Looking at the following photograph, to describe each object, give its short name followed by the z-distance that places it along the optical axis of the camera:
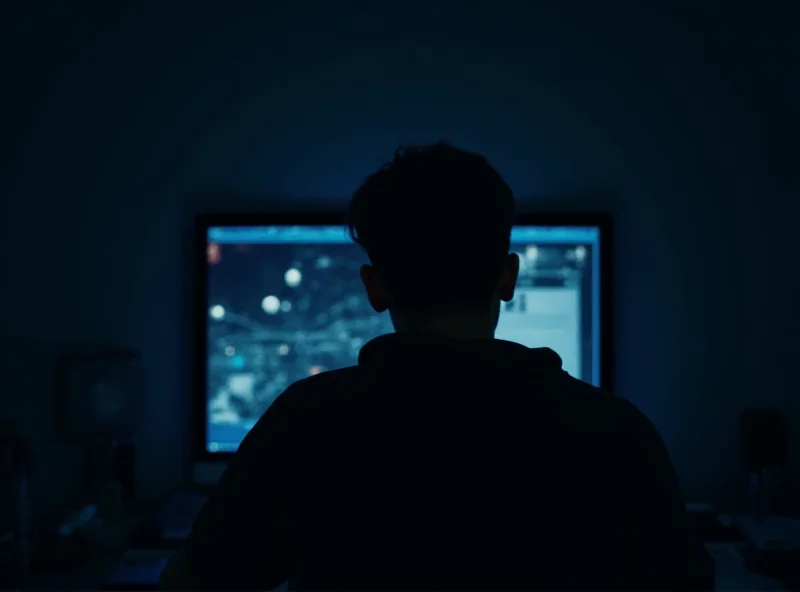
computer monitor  1.66
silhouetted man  0.74
